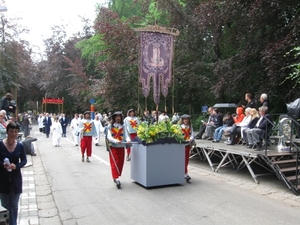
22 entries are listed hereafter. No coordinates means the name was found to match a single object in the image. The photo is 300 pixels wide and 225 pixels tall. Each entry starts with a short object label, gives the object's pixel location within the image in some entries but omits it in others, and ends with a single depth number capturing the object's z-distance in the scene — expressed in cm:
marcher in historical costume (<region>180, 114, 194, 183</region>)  823
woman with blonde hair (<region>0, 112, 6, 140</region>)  900
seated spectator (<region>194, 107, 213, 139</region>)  1327
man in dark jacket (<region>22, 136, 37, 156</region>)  1331
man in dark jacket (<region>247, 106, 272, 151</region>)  908
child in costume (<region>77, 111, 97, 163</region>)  1177
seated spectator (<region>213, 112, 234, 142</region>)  1173
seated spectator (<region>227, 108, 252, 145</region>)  1050
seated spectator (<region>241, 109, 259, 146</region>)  985
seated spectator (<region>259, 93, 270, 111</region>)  974
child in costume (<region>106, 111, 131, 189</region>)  768
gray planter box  748
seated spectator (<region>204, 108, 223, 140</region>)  1265
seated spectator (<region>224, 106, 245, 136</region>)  1105
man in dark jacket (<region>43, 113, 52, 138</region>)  2392
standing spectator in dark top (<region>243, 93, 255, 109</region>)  1073
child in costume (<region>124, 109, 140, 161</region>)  1171
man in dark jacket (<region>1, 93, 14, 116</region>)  1065
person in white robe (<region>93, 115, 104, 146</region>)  1781
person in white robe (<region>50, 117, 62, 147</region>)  1714
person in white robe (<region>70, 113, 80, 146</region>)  1900
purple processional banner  953
